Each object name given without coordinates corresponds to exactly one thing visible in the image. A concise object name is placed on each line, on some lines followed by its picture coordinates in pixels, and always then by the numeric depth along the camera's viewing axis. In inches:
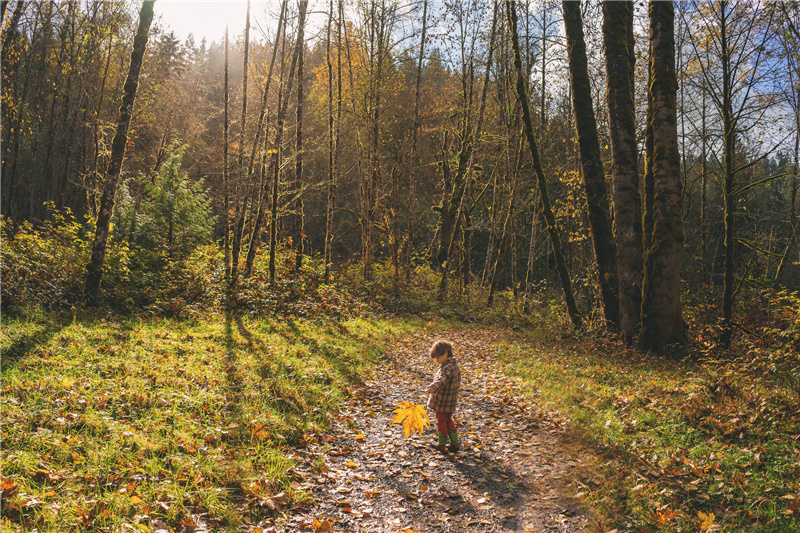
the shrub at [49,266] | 315.6
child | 210.7
